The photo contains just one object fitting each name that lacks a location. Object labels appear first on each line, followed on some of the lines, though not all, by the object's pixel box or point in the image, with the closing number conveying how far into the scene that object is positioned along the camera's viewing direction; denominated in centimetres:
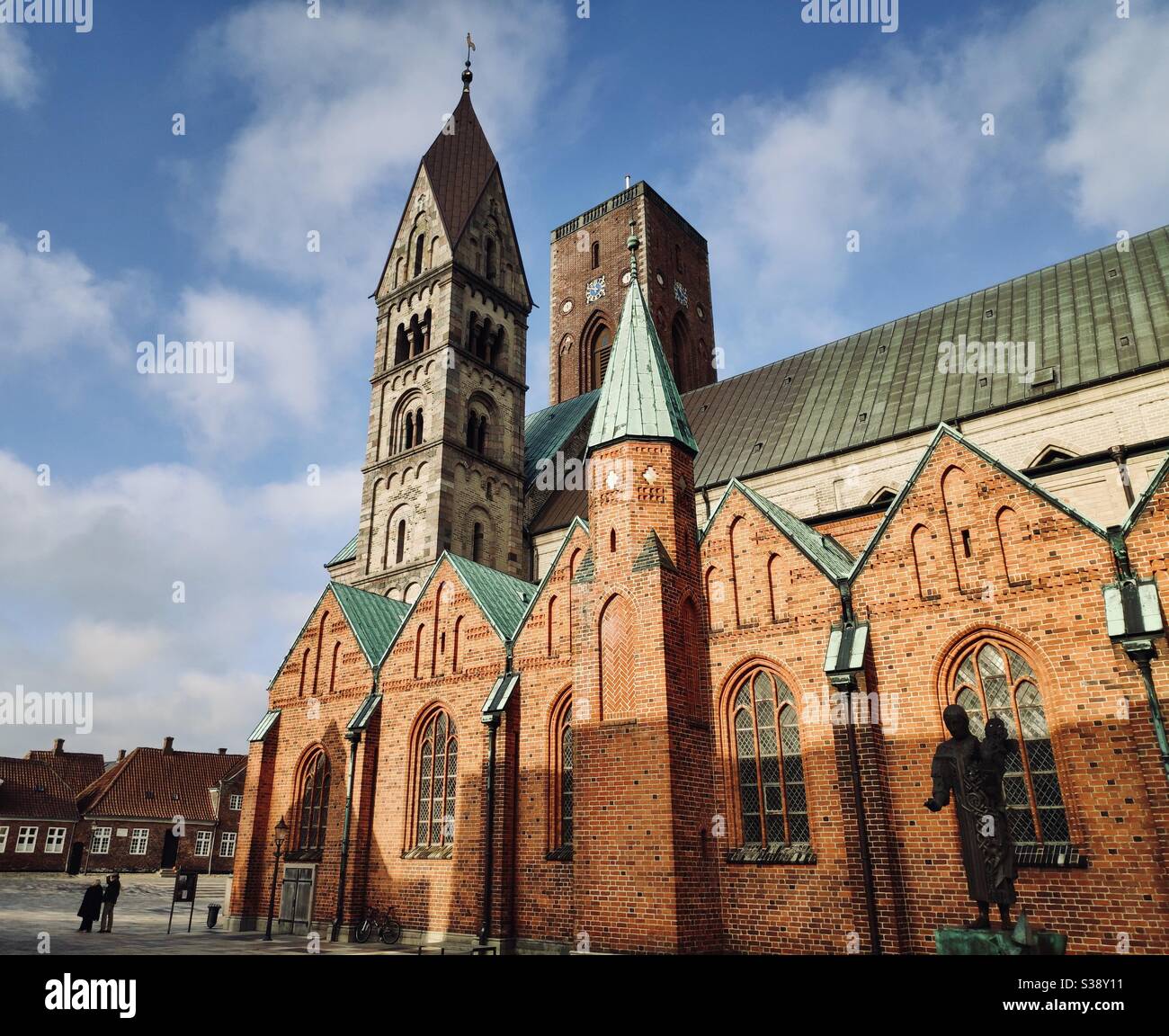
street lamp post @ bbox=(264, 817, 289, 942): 2195
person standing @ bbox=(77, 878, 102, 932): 2127
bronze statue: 970
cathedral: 1326
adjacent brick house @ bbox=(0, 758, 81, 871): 5147
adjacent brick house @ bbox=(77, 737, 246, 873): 5369
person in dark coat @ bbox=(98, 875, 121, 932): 2164
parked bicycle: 1984
